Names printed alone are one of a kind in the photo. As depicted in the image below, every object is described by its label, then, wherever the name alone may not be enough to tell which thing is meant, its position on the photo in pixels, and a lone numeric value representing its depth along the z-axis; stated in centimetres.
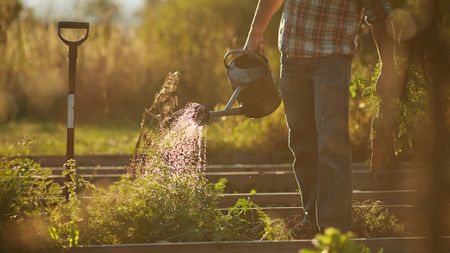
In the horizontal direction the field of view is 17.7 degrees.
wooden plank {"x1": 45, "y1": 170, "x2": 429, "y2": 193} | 1214
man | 799
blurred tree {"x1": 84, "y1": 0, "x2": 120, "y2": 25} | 2714
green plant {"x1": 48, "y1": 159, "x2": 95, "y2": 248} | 757
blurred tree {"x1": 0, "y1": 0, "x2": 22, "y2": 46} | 2599
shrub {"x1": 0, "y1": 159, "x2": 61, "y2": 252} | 731
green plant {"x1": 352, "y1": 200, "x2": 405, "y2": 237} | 903
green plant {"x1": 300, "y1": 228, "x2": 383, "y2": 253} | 531
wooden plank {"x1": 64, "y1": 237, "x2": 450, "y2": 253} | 749
